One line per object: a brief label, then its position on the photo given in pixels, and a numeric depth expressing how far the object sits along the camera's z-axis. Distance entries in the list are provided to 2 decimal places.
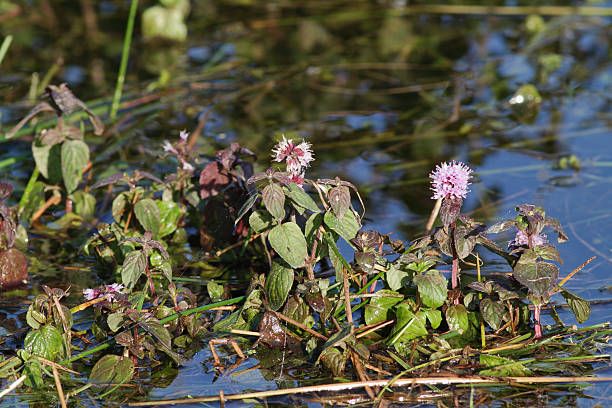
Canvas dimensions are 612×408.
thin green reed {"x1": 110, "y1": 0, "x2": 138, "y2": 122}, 8.12
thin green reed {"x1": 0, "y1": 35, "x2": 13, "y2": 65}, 7.10
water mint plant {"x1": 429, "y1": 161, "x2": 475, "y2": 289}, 4.42
